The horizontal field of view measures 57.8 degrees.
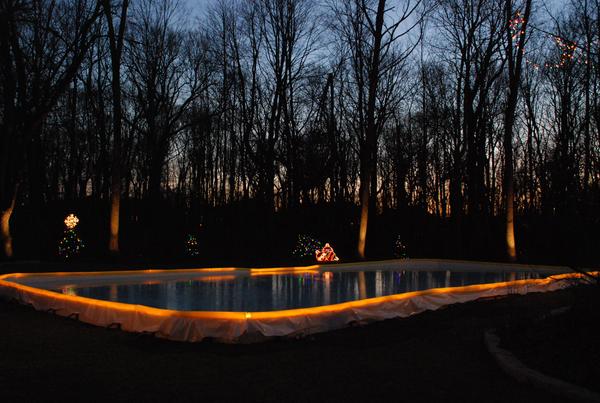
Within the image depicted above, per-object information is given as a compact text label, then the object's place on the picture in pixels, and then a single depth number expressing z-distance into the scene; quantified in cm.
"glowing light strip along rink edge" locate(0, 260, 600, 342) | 562
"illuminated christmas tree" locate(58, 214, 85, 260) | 1653
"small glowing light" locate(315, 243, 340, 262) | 1573
